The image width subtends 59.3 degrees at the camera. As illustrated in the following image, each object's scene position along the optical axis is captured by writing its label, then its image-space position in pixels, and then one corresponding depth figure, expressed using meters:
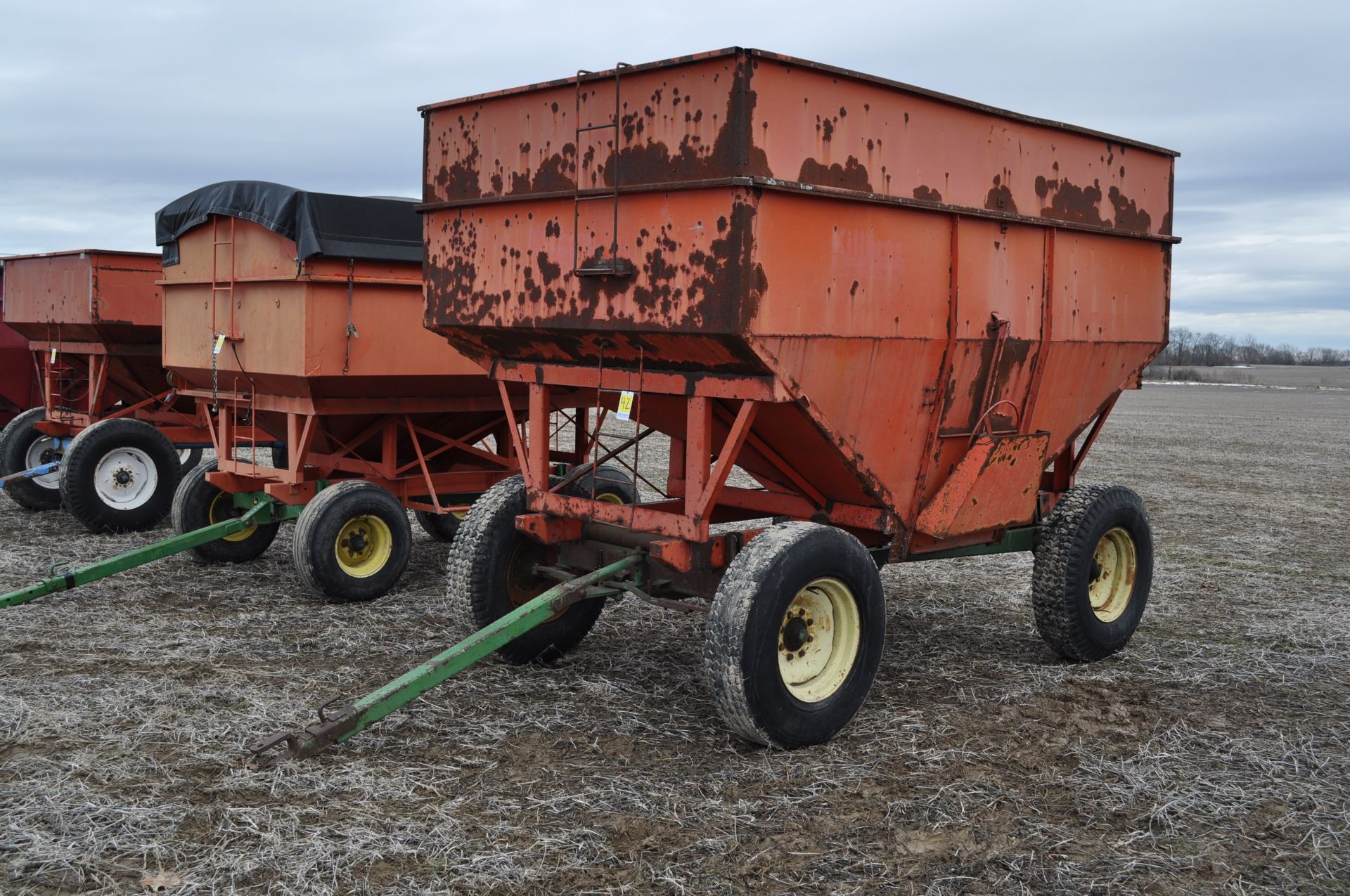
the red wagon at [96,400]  10.23
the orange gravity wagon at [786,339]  4.95
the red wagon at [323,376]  7.91
